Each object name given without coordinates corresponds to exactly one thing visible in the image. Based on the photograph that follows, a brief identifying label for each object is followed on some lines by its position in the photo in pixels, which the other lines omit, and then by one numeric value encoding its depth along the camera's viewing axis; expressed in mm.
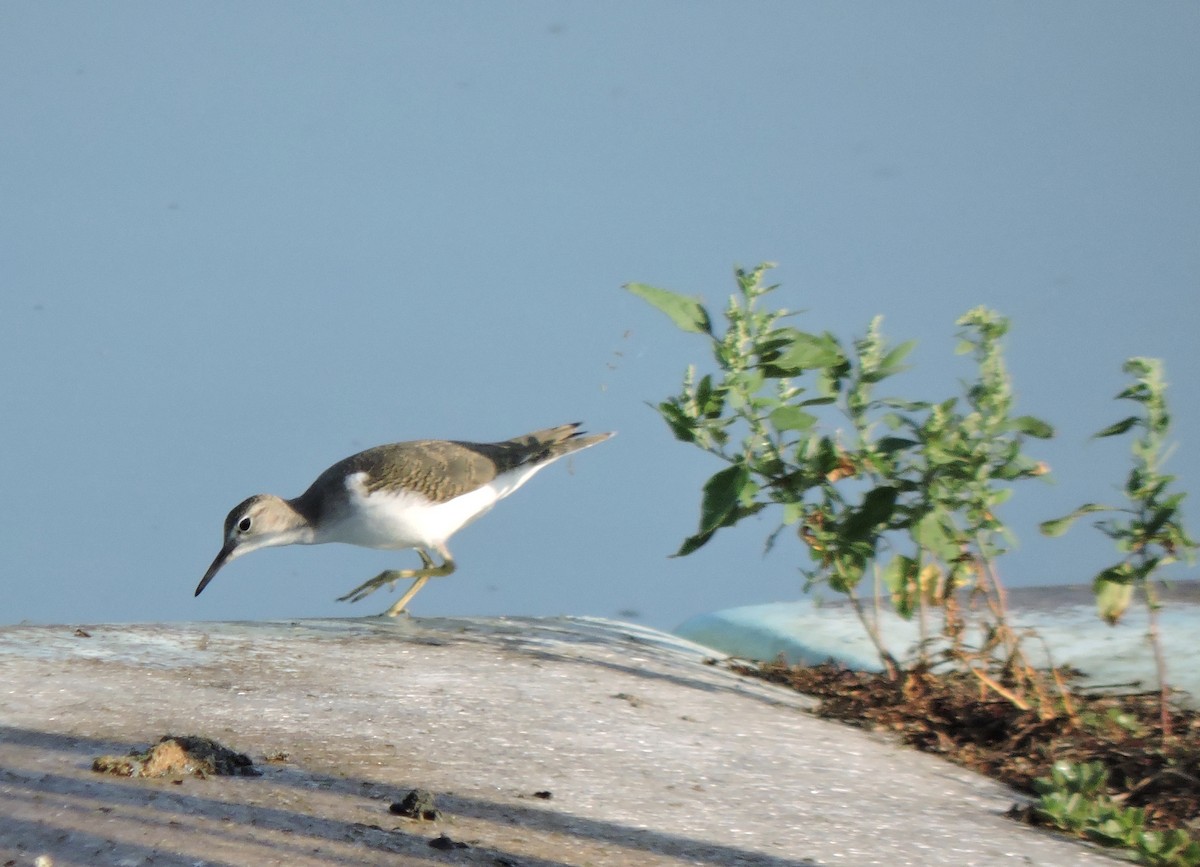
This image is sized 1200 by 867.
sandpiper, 11797
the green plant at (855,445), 8227
